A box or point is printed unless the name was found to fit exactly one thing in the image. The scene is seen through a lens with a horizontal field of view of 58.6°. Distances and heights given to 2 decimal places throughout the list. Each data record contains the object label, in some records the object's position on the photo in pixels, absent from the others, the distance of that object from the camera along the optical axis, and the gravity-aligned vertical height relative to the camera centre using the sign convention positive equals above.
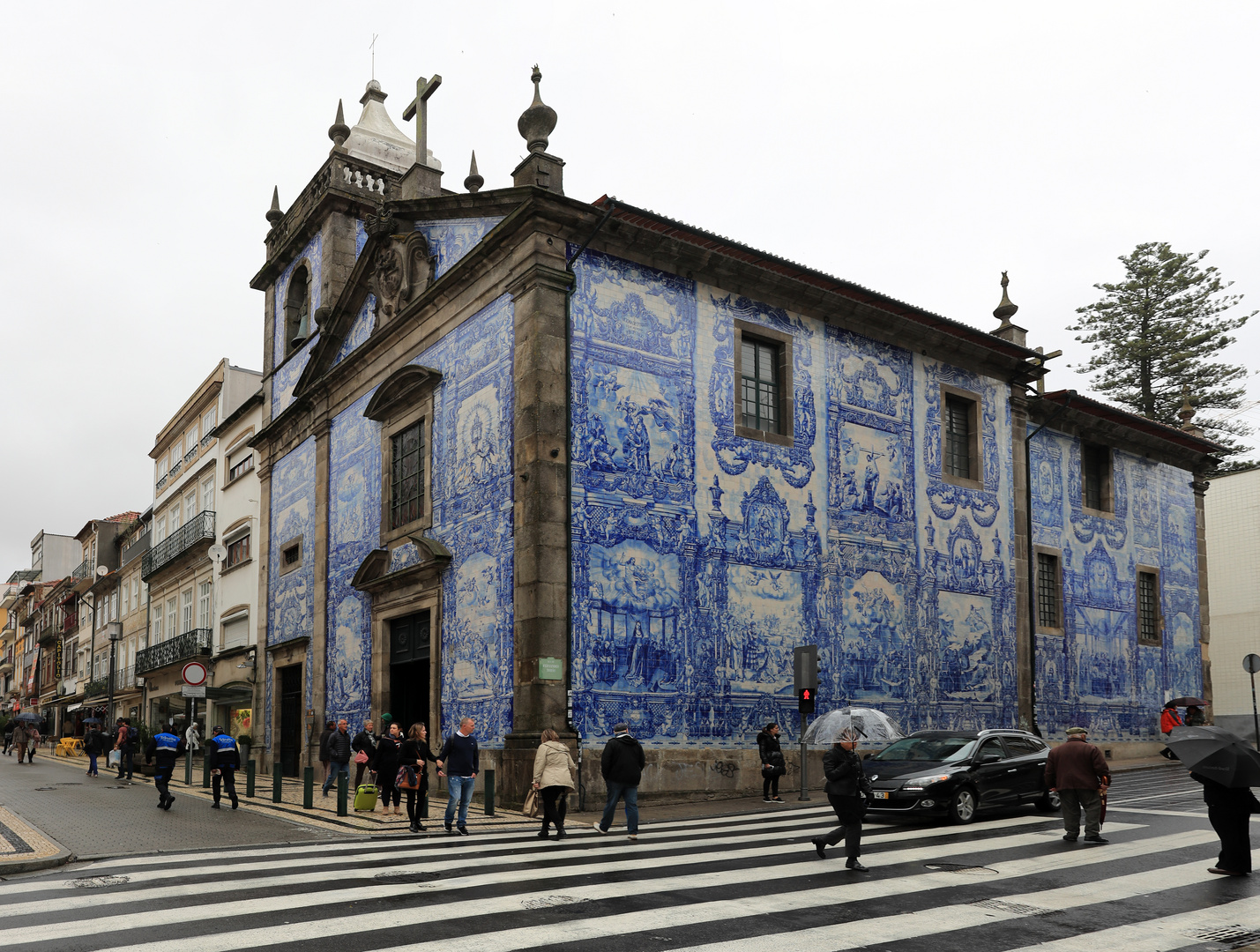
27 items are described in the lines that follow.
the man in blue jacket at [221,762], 18.34 -2.36
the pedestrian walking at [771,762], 18.16 -2.41
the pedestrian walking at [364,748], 18.80 -2.23
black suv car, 14.69 -2.18
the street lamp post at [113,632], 34.84 -0.46
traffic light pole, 18.16 -2.70
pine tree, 46.41 +11.37
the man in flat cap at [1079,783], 12.69 -1.95
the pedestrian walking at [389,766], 16.28 -2.17
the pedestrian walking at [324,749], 21.41 -2.55
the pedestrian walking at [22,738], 37.91 -4.13
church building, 18.05 +2.23
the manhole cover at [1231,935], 7.67 -2.25
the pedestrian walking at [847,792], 10.77 -1.74
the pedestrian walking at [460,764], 14.55 -1.94
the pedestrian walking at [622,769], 13.88 -1.91
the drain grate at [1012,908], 8.68 -2.32
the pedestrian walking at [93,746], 29.06 -3.34
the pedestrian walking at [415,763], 14.89 -1.97
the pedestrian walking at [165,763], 17.97 -2.37
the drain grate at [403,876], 10.16 -2.39
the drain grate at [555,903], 8.73 -2.27
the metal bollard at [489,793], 16.39 -2.63
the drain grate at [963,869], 10.61 -2.47
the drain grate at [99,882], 10.01 -2.39
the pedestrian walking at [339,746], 18.84 -2.18
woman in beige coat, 13.77 -2.01
